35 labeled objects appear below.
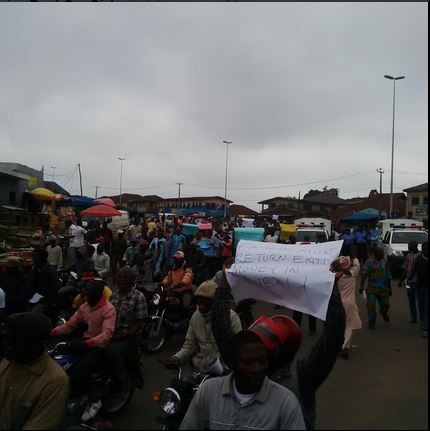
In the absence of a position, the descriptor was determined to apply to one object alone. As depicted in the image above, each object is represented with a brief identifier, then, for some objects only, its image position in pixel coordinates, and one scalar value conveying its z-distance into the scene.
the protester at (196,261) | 10.76
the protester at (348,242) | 15.13
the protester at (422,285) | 7.39
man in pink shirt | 4.11
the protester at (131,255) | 10.81
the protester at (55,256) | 10.30
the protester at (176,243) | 11.88
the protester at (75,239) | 12.11
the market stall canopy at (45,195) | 18.92
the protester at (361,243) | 16.48
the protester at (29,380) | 2.22
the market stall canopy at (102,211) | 16.33
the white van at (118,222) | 21.59
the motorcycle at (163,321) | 6.85
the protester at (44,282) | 6.56
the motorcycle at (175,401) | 2.99
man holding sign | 2.35
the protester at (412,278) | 8.47
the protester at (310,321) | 7.81
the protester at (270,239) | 14.27
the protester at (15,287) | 6.35
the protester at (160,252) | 11.19
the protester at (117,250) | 13.16
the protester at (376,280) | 7.79
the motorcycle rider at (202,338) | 3.93
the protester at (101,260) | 9.73
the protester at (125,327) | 4.38
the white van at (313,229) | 17.28
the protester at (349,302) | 6.46
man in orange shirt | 7.12
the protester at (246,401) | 1.88
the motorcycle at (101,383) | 4.07
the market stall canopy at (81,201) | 20.66
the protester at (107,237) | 13.75
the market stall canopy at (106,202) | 19.91
